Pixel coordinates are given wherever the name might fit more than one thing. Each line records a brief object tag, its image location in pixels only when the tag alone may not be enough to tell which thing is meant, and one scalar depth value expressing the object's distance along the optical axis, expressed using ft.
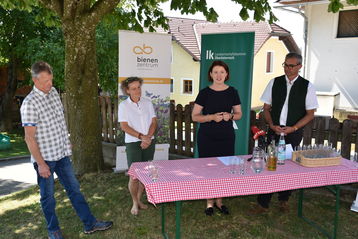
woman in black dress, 11.68
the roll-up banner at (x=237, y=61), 15.74
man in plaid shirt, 9.73
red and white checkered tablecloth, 8.93
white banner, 16.96
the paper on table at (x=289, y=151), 11.68
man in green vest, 12.58
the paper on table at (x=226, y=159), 10.87
